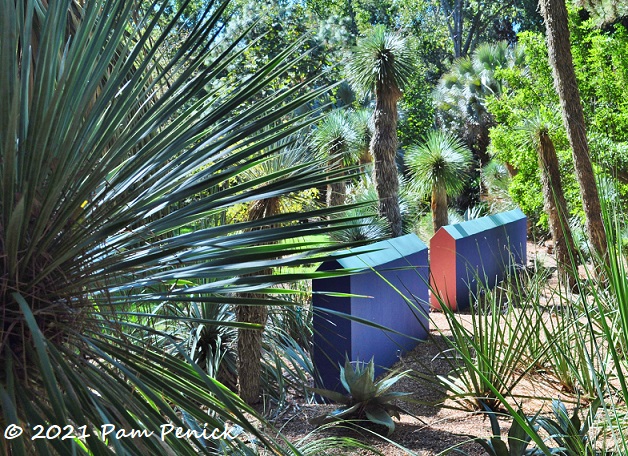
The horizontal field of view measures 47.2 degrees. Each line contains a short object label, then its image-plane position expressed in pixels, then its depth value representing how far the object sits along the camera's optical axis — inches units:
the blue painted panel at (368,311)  269.7
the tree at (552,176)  500.7
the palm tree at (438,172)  766.5
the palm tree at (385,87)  674.2
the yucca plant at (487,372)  198.5
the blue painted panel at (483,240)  484.4
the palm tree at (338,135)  740.2
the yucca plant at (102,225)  63.5
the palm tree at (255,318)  238.8
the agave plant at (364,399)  202.2
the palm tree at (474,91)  1085.8
